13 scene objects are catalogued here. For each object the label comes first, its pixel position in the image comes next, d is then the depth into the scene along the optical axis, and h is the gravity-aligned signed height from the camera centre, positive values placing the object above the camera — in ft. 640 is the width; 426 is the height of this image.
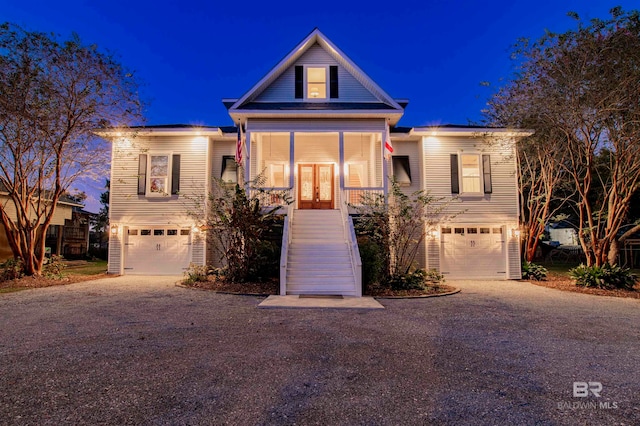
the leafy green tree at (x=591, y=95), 28.86 +12.76
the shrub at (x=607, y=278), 31.42 -4.07
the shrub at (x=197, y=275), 33.11 -4.07
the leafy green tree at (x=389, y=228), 30.30 +0.56
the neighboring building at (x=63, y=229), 56.29 +1.06
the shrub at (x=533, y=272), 40.73 -4.59
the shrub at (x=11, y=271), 34.12 -3.69
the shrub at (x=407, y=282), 29.71 -4.18
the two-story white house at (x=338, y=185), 41.27 +7.55
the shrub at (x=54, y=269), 35.72 -3.77
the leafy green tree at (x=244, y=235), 30.66 -0.12
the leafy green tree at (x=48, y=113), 30.99 +11.91
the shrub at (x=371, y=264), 29.14 -2.55
